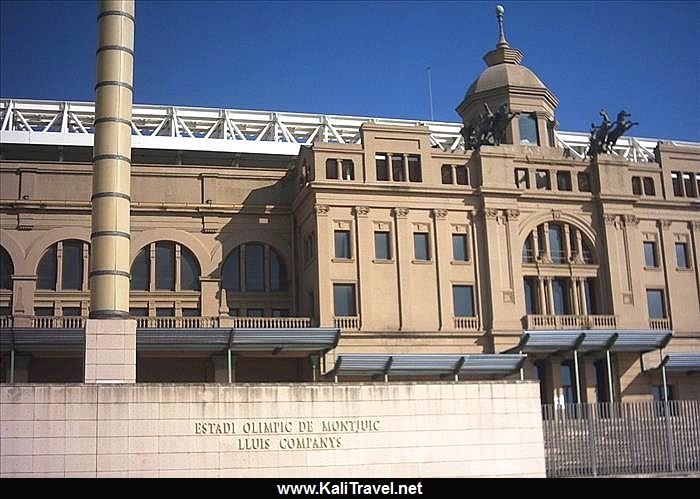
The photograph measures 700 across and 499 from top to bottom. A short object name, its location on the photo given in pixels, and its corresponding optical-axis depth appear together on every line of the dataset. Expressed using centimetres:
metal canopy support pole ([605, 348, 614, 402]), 5381
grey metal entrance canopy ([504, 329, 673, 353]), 5322
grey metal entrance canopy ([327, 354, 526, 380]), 5128
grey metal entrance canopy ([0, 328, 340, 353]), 4922
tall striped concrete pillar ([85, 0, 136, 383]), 3048
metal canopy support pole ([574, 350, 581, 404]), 5188
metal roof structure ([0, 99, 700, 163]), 6775
